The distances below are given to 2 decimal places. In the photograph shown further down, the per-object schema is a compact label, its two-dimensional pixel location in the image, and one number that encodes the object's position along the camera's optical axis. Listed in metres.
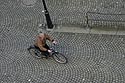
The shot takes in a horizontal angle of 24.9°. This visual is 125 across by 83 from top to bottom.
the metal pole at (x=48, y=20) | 13.48
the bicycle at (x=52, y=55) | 12.22
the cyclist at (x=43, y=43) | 11.62
